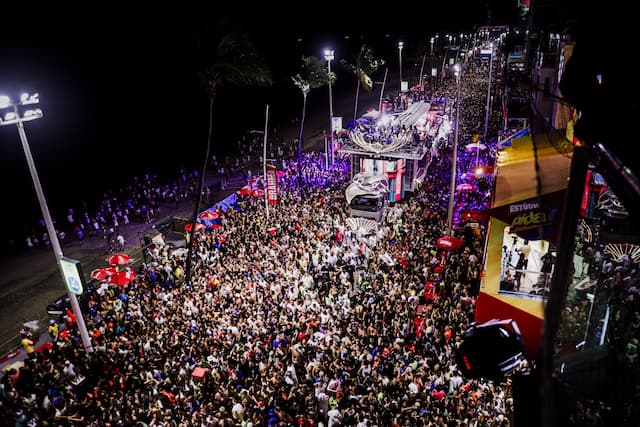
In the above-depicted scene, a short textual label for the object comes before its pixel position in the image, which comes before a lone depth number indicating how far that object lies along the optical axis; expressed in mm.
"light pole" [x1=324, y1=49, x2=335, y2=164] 29766
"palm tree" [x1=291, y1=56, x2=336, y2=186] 36031
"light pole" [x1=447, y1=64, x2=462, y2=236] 18016
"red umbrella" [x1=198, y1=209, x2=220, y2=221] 21344
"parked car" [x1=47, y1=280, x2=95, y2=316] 17031
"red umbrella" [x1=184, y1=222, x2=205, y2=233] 21406
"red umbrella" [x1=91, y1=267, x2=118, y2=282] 16188
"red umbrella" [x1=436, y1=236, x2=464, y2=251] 16203
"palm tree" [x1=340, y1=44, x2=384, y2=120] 53812
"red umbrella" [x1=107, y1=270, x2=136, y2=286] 15953
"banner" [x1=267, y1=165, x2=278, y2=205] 22500
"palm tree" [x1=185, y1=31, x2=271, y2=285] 21516
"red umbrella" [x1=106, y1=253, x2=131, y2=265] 16844
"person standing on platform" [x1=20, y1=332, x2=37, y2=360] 13528
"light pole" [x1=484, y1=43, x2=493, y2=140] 35594
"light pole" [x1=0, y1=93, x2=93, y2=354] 11348
